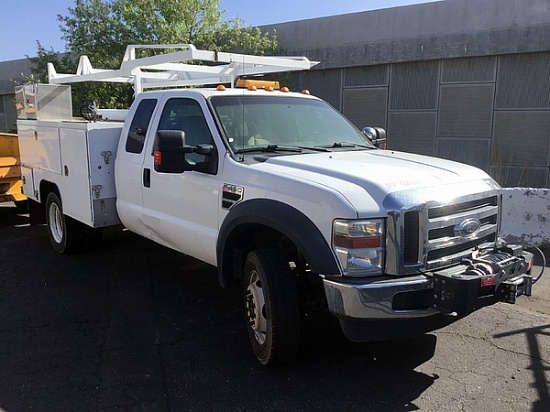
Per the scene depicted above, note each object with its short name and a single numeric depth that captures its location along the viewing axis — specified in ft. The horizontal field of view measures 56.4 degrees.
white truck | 10.45
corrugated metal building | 35.94
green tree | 41.16
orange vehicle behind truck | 27.78
